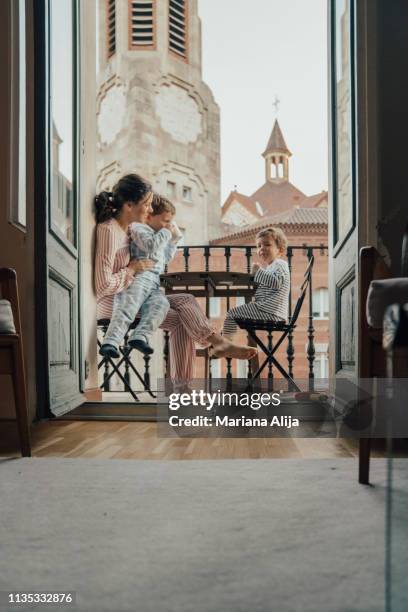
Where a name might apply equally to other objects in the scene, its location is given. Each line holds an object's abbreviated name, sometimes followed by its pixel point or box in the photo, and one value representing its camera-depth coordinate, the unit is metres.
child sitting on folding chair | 3.45
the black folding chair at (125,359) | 3.78
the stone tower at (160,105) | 20.98
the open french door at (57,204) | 2.71
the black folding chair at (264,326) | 3.39
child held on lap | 3.52
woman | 3.27
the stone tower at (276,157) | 37.00
